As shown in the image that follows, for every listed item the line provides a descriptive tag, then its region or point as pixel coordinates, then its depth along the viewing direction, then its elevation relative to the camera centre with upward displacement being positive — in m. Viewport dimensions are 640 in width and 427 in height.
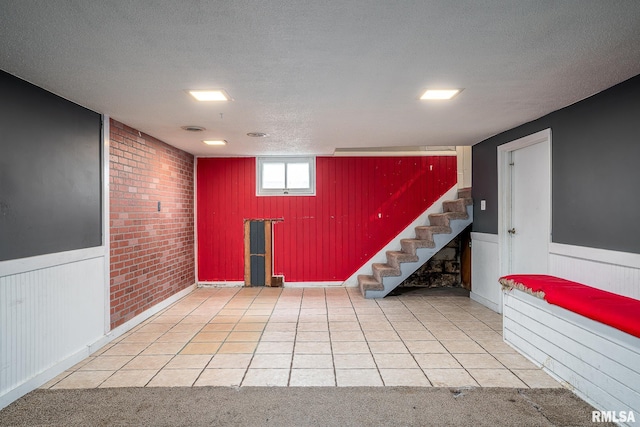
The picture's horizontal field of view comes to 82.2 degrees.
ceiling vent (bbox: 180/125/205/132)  4.49 +1.06
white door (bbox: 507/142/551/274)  4.19 +0.05
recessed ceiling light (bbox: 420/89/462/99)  3.21 +1.08
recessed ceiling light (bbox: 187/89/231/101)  3.17 +1.06
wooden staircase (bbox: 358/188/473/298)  5.87 -0.59
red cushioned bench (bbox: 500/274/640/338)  2.28 -0.63
